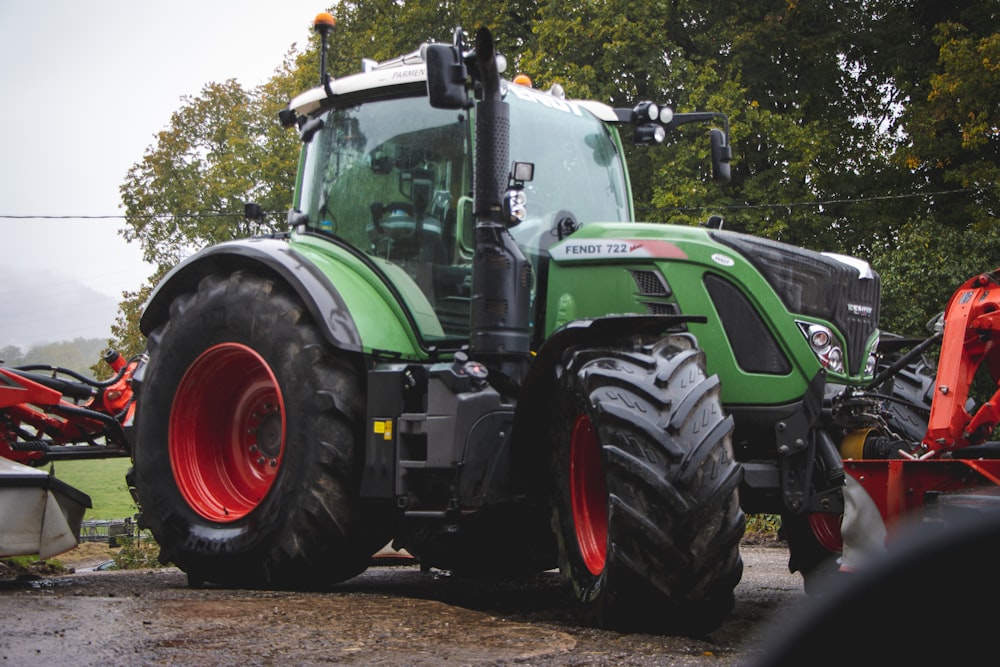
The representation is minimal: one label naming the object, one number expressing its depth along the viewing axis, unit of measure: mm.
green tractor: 4844
